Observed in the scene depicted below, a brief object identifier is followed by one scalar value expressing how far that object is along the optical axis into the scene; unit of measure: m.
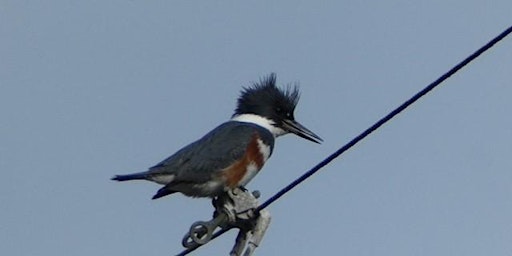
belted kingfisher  14.09
